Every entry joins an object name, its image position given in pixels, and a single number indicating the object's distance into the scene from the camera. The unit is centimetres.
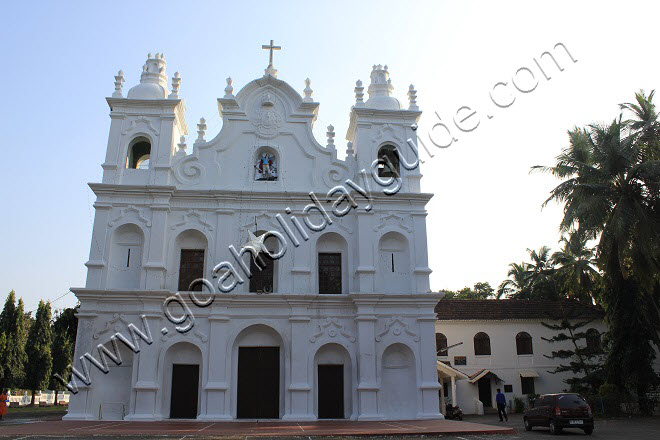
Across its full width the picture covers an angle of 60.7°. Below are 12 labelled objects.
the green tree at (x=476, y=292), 5150
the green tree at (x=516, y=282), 4497
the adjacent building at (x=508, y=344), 3219
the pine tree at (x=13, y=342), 3797
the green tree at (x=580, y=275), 3331
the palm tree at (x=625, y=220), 2242
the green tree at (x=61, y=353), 4344
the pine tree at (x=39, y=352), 4112
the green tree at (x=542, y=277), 3953
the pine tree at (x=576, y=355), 3016
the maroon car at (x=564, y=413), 1695
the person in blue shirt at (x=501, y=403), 2372
